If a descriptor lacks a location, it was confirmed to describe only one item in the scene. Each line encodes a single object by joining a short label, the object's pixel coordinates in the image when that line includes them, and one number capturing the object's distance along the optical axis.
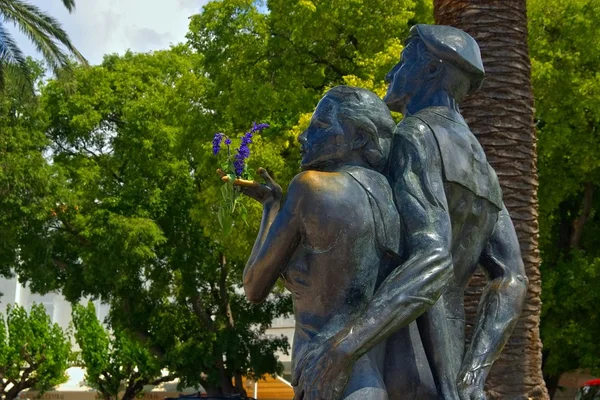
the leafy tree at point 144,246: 28.38
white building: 52.78
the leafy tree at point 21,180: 28.09
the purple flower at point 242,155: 4.45
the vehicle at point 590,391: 17.20
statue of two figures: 3.73
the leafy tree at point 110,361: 37.25
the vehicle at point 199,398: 20.42
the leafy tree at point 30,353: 39.28
